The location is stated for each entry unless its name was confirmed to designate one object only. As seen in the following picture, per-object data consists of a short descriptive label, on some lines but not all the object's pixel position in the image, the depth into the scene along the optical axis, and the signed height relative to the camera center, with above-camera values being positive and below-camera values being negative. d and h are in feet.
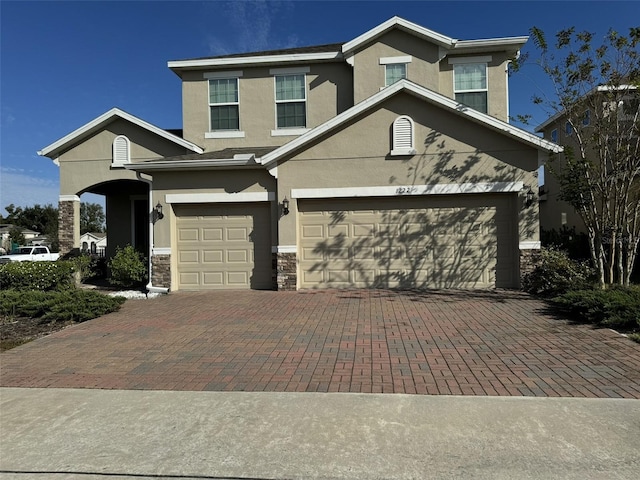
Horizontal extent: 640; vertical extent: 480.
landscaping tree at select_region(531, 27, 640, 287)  32.12 +6.12
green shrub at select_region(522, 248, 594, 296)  33.60 -2.95
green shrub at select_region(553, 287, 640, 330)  23.59 -3.96
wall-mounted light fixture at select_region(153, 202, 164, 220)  40.50 +2.88
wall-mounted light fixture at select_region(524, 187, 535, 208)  36.40 +3.36
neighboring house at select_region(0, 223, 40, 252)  171.43 +4.59
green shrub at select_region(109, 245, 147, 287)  42.12 -2.37
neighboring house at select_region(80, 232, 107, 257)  169.94 +1.96
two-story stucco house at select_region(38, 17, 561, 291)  37.17 +4.50
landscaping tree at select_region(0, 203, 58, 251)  220.64 +13.00
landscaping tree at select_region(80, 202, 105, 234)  249.18 +16.10
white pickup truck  76.46 -1.79
